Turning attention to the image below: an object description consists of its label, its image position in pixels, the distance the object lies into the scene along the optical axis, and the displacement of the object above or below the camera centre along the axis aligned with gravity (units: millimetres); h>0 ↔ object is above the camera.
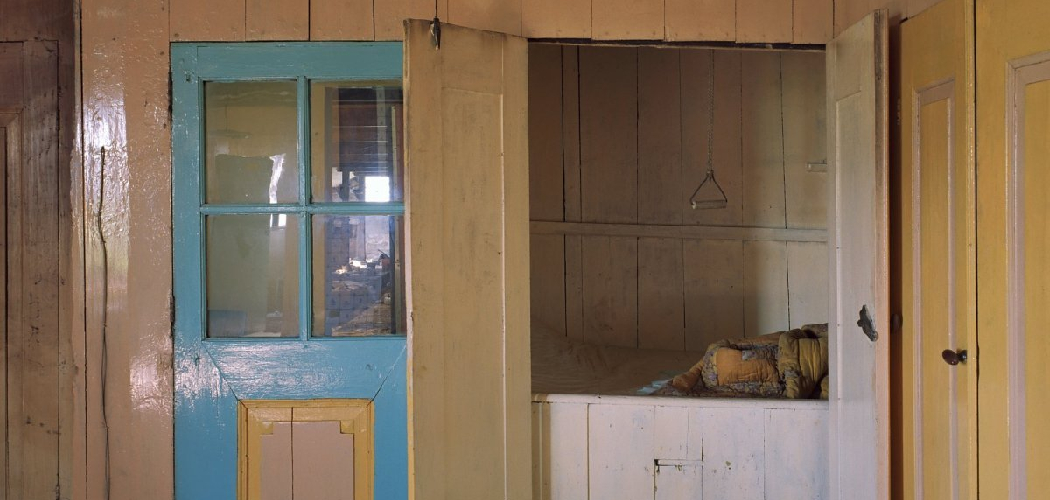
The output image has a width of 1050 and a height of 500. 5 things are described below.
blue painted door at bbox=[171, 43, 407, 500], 3141 +34
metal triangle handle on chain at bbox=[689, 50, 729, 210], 5105 +635
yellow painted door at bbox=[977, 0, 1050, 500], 2059 +1
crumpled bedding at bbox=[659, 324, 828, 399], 3537 -490
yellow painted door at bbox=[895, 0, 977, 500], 2361 -33
